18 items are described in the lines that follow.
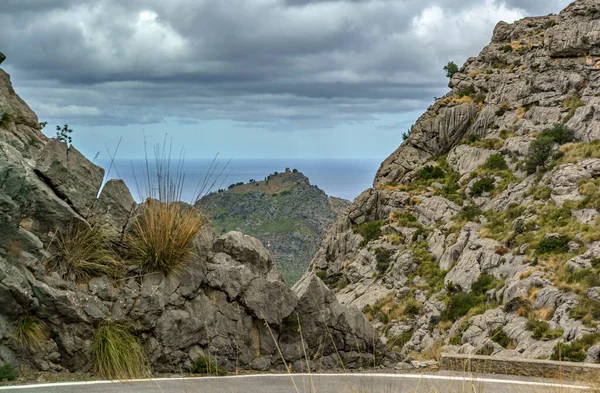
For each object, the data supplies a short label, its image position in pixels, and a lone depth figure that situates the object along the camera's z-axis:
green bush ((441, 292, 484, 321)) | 33.28
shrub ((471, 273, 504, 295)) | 33.73
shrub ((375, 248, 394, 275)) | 45.94
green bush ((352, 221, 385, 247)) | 50.09
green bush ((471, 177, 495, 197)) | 46.12
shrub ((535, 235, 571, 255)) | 32.25
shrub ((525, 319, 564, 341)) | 24.02
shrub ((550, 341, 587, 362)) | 20.97
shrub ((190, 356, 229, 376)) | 9.82
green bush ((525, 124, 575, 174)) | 43.09
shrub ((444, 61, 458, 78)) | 76.99
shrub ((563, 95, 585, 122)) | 46.74
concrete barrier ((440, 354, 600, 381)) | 9.56
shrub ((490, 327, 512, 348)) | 26.23
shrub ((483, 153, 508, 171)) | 48.00
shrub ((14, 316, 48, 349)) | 8.80
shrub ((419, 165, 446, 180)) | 52.97
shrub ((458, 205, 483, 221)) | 43.22
